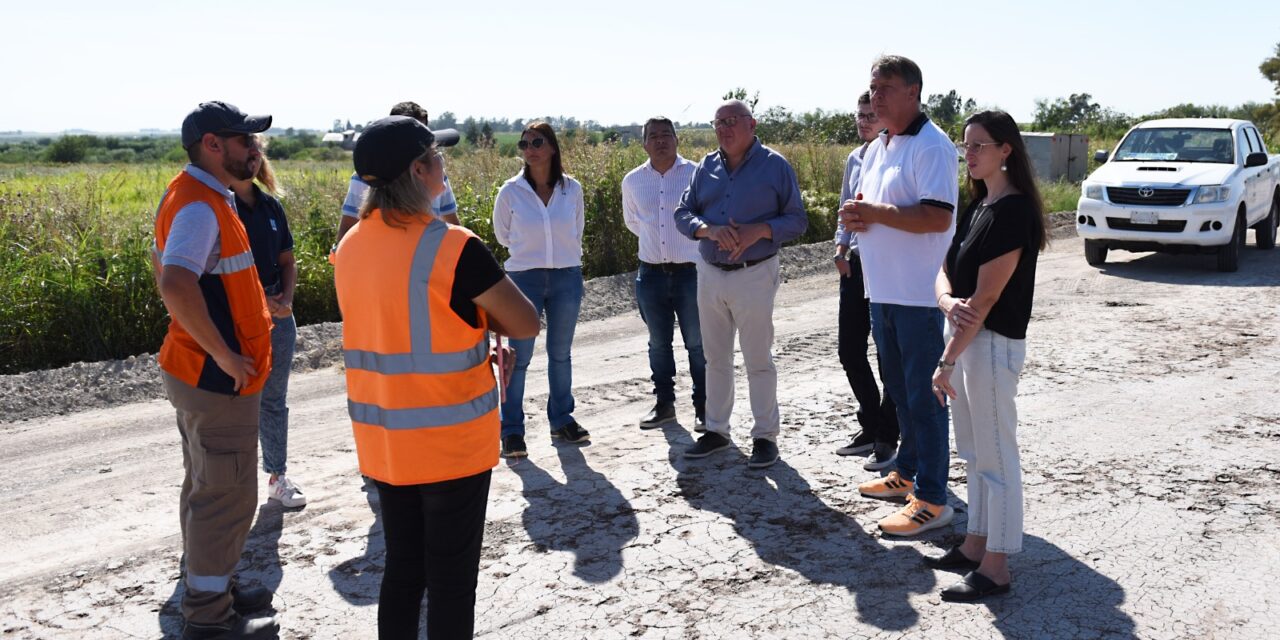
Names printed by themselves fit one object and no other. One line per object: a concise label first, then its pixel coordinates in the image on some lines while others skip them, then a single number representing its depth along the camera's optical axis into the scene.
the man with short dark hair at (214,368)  3.86
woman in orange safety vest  3.05
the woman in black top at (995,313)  4.05
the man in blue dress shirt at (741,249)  5.75
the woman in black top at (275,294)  4.85
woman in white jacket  6.31
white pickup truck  12.56
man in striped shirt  6.73
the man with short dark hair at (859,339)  5.91
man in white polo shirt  4.77
